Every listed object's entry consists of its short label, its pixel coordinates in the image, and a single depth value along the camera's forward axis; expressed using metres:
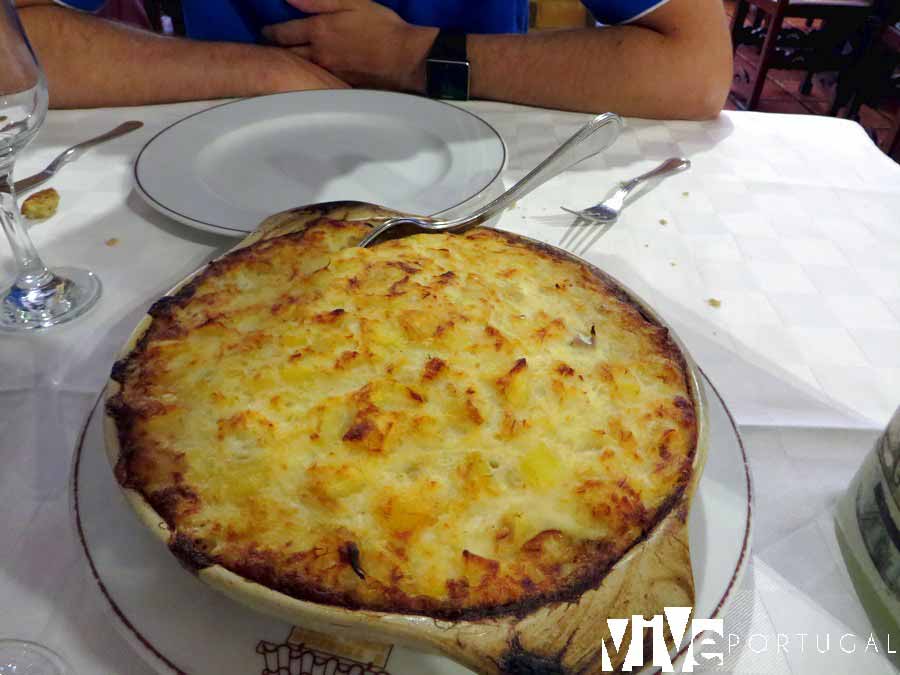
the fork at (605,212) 0.96
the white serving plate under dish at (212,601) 0.42
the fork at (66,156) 0.99
